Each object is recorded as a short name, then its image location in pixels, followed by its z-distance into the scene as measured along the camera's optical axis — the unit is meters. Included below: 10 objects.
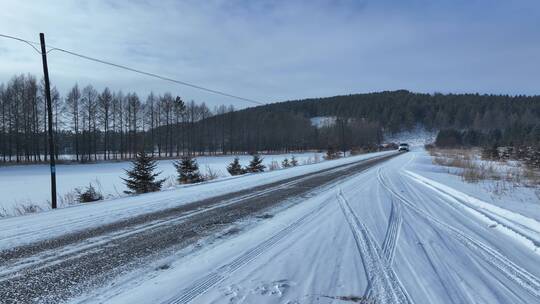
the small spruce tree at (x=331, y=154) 51.31
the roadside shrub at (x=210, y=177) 22.82
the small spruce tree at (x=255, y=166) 29.11
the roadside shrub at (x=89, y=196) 15.31
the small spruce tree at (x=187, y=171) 22.45
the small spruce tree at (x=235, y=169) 28.05
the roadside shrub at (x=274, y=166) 31.66
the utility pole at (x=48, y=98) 13.09
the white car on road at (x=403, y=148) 80.69
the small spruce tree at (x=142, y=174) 20.22
